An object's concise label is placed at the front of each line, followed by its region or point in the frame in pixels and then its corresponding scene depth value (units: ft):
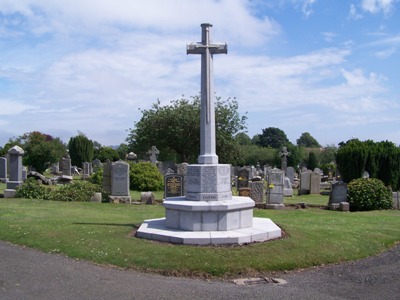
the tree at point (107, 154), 190.39
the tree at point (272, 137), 338.15
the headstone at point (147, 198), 58.65
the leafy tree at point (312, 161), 200.44
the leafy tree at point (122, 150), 216.33
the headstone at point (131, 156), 105.40
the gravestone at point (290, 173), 98.98
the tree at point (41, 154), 109.81
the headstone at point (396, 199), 61.57
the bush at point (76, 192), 57.57
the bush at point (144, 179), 79.30
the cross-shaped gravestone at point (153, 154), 106.52
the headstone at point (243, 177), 77.51
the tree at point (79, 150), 152.25
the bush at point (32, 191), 58.51
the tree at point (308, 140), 412.38
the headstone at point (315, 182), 82.58
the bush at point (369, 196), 59.77
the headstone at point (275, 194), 57.77
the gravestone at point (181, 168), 85.66
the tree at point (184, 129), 131.64
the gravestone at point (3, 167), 89.35
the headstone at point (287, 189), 76.69
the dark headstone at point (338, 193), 59.26
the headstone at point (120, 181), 59.82
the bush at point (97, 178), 73.87
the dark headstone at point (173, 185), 59.06
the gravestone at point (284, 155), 111.29
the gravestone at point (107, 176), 65.58
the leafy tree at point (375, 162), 80.33
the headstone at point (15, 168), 60.85
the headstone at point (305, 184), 82.38
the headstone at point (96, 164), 129.40
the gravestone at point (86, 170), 118.81
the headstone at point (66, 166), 118.82
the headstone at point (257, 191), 60.23
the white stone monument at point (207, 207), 29.96
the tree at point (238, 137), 136.46
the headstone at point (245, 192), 59.98
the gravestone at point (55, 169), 128.58
